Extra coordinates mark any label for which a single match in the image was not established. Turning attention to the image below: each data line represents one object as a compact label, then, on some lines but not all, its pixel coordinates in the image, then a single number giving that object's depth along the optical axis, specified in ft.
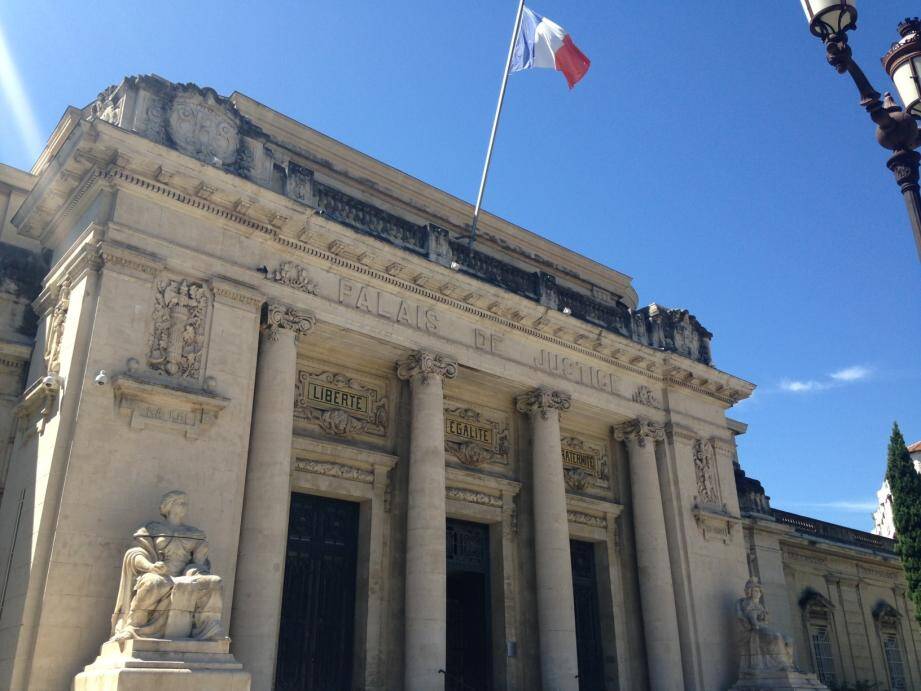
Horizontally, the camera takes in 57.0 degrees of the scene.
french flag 68.33
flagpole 64.14
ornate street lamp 22.57
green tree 78.59
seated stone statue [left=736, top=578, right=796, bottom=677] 62.18
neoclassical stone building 41.42
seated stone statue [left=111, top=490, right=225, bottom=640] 34.50
